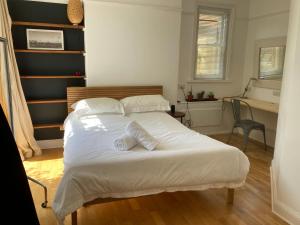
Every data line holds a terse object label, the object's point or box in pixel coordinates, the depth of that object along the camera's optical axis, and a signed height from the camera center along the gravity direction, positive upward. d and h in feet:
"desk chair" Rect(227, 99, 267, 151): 13.23 -2.74
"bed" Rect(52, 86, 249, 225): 6.37 -2.66
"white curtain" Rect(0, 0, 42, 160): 10.96 -1.71
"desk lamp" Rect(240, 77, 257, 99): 16.12 -1.14
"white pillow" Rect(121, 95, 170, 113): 12.65 -1.75
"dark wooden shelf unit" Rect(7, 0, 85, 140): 12.09 +0.09
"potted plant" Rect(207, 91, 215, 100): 16.16 -1.58
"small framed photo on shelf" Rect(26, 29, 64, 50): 12.23 +1.29
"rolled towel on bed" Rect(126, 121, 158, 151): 7.58 -2.03
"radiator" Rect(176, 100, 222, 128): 15.72 -2.61
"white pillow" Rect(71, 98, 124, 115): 11.51 -1.78
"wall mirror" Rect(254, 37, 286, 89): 14.06 +0.60
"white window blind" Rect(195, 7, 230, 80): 15.67 +1.71
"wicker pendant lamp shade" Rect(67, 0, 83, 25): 11.85 +2.57
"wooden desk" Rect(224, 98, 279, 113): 13.05 -1.78
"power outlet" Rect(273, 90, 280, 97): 14.24 -1.16
